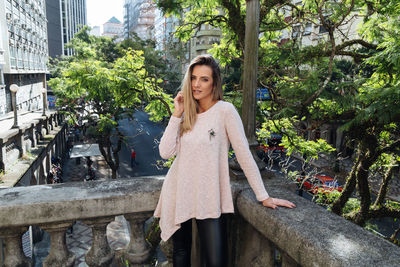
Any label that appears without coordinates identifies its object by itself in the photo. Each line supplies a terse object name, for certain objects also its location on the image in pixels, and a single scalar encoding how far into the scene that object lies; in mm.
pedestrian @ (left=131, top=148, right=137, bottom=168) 22750
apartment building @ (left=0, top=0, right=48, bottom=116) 24391
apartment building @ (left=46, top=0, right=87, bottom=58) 66375
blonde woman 2080
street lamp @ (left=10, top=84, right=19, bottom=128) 13970
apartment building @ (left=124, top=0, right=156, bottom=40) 100925
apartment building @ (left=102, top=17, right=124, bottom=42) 182625
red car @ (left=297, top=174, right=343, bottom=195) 13900
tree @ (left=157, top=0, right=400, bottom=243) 5090
